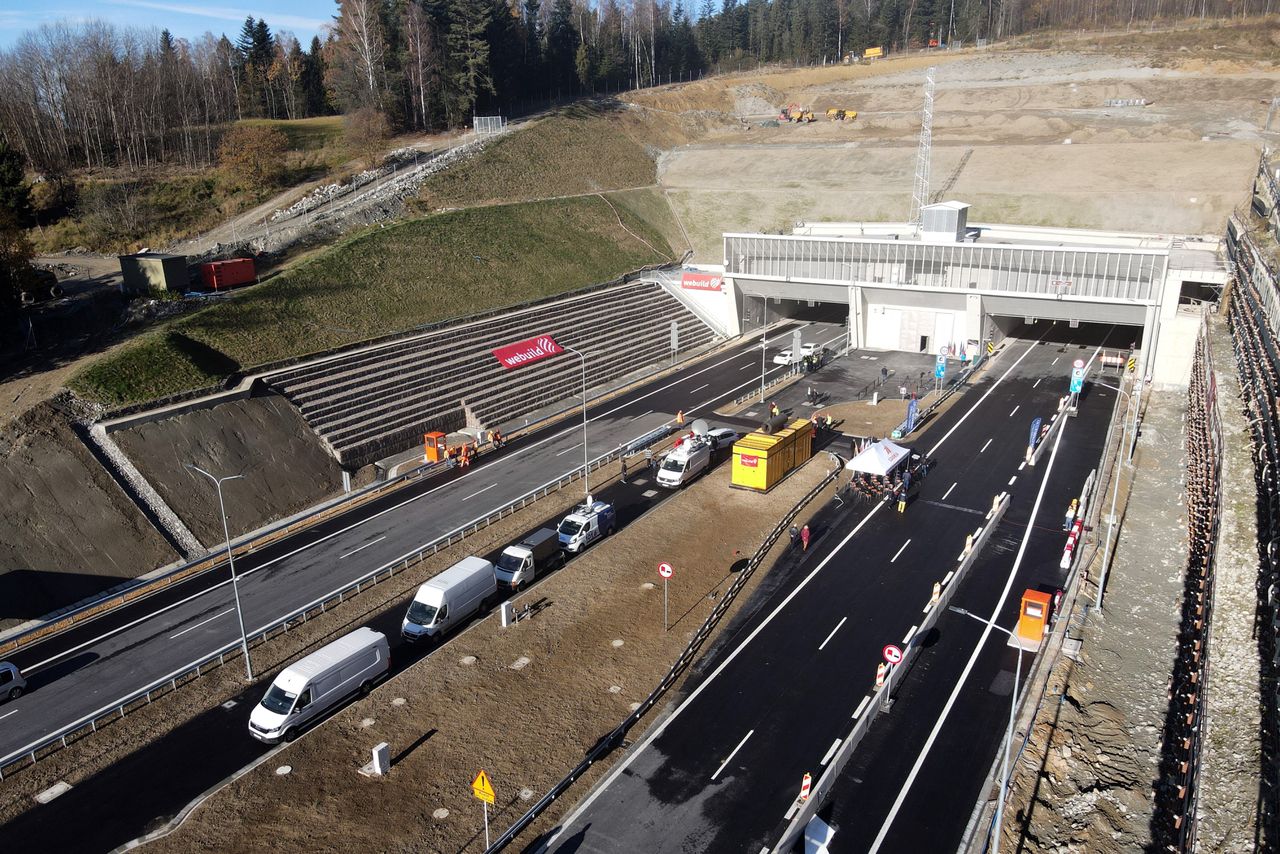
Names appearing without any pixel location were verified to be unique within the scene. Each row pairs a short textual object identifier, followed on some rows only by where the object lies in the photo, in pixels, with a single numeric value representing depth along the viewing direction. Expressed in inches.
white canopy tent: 1389.0
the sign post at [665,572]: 1013.1
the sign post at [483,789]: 670.5
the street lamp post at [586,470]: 1483.3
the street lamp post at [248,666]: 954.7
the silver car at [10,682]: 925.2
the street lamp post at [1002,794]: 666.8
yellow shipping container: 1430.9
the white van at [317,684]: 840.3
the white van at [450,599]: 1011.9
